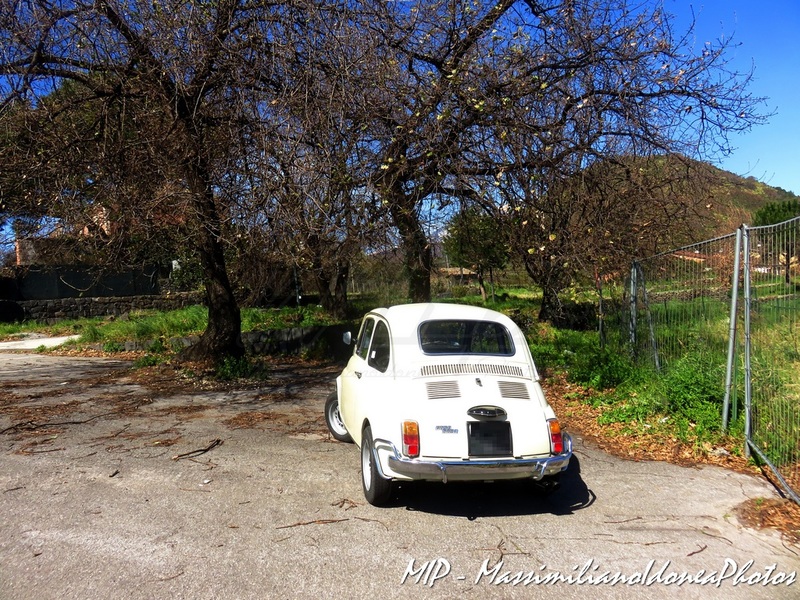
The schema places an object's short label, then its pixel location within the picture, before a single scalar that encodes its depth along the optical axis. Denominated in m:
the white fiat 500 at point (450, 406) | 4.98
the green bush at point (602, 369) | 9.30
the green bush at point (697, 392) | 7.11
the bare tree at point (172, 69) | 8.72
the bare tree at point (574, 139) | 9.08
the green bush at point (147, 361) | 12.73
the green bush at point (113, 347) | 16.58
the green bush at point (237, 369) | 11.30
